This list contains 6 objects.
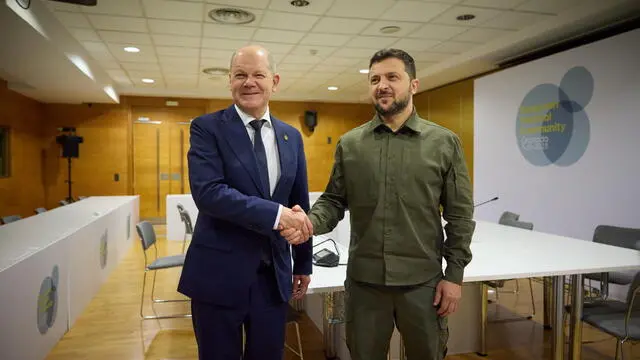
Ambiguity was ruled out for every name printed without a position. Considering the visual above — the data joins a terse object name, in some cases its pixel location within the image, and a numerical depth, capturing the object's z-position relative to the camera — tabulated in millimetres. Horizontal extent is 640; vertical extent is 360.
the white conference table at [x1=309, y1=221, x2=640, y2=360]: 2314
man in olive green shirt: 1694
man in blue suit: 1494
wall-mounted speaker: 11175
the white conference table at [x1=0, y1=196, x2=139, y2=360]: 2469
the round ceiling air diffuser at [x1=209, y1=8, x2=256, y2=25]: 4762
